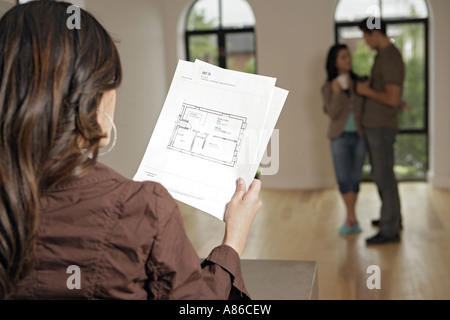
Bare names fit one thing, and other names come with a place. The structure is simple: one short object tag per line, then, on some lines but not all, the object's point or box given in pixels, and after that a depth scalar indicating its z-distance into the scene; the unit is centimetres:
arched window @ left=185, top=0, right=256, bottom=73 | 682
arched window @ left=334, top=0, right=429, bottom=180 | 649
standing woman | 438
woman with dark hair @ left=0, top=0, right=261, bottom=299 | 75
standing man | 393
